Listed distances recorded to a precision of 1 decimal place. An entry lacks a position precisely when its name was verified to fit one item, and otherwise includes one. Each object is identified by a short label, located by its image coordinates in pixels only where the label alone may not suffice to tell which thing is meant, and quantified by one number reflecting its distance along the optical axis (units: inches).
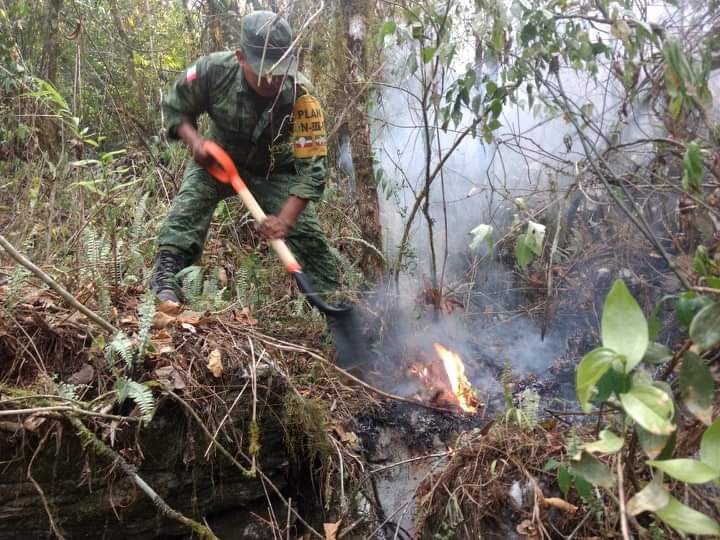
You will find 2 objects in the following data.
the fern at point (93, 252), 113.5
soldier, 141.3
